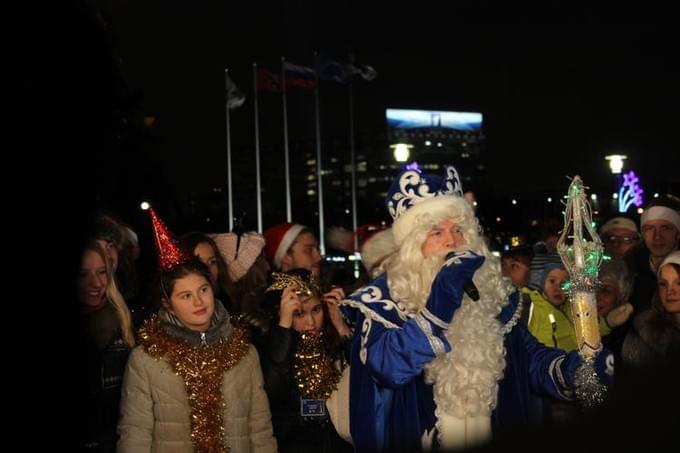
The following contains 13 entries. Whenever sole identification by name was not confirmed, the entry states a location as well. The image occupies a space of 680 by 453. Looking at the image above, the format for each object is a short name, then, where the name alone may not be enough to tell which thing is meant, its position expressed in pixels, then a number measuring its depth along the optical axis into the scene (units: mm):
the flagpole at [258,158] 34781
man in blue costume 3406
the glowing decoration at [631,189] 23406
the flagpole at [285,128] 32312
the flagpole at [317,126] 33125
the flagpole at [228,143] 33050
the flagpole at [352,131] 35369
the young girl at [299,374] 4699
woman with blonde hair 4348
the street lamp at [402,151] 16017
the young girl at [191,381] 4199
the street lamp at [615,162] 19828
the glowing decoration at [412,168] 4228
